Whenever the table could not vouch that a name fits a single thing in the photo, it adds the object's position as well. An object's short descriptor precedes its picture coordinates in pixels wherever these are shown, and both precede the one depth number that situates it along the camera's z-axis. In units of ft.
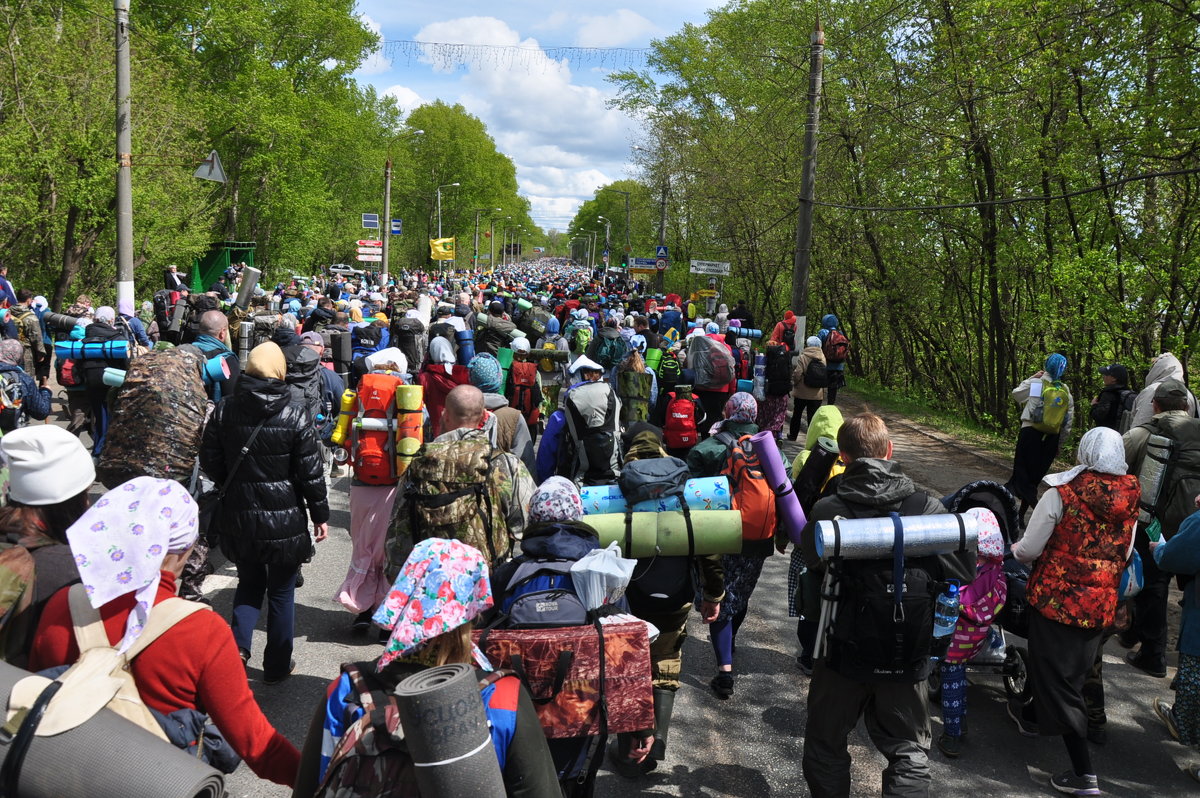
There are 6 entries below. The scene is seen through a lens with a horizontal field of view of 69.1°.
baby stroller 15.85
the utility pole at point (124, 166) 40.93
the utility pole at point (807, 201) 52.60
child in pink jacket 15.06
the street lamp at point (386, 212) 93.85
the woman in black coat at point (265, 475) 14.71
